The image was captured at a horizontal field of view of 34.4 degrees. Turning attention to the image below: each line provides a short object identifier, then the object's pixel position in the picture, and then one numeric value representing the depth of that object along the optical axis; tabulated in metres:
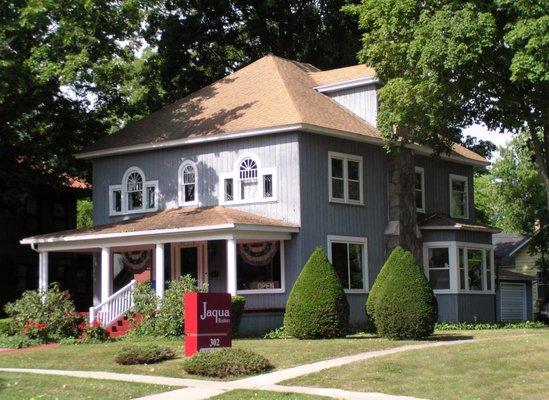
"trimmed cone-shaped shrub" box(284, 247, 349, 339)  23.42
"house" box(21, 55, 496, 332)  28.17
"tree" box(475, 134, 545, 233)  47.62
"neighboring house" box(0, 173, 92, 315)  36.56
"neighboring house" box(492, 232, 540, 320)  40.25
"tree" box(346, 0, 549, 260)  24.16
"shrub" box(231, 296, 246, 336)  25.22
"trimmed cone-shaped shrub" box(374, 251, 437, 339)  22.16
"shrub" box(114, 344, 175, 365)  19.38
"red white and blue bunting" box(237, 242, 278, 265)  28.44
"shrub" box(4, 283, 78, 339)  25.45
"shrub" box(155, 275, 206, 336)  24.64
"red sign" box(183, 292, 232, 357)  19.27
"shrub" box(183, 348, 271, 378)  17.66
